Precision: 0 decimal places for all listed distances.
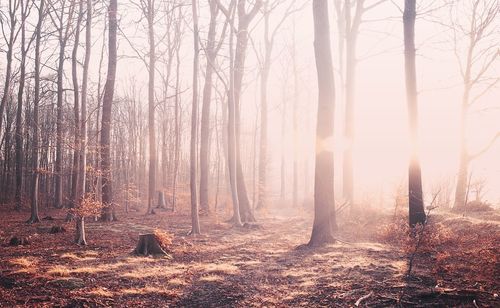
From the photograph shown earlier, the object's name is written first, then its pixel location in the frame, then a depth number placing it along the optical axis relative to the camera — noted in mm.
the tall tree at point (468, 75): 16094
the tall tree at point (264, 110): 22761
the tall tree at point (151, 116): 19288
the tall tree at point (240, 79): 15266
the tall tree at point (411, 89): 10031
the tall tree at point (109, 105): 15164
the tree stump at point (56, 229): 11836
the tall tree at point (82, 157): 9500
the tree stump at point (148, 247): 8805
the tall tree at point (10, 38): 18281
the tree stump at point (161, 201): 22136
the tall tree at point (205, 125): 17938
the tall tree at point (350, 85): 15812
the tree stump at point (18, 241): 9314
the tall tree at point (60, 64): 14770
